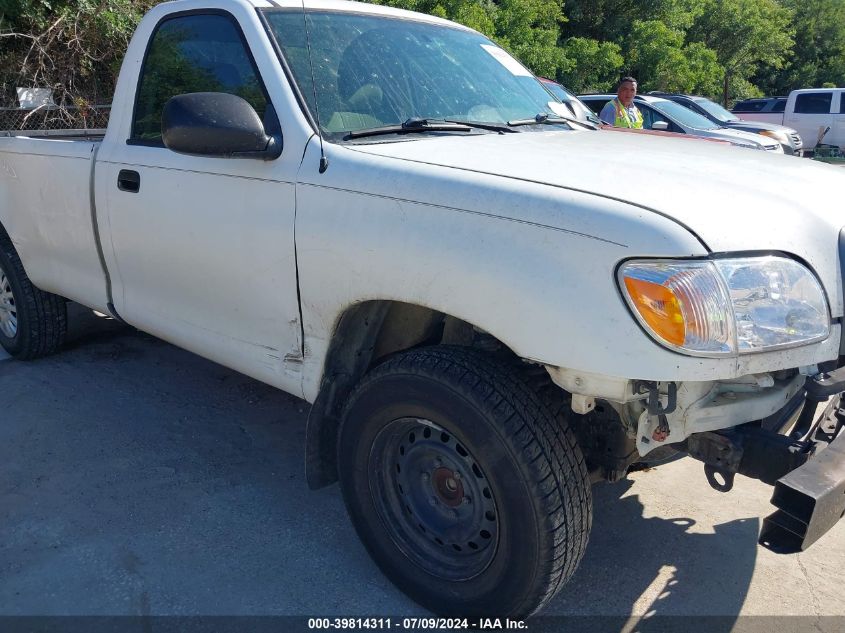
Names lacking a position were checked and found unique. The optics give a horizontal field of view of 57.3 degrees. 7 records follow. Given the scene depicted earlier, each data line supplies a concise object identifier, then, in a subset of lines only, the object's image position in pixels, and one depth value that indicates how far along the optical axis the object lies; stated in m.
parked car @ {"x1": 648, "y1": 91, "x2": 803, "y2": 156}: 15.46
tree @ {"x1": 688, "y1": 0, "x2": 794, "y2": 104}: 26.50
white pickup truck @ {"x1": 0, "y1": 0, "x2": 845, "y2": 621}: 2.09
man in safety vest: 9.02
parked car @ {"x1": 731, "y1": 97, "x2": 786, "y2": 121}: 23.61
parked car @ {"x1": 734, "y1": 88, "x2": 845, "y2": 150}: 20.56
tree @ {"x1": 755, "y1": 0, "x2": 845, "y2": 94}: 33.62
